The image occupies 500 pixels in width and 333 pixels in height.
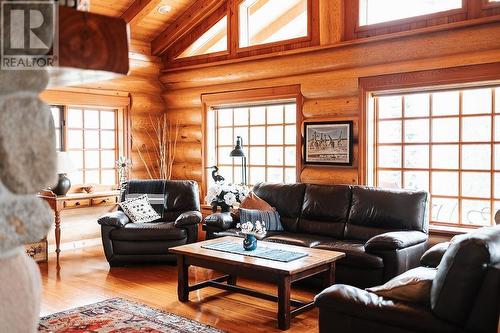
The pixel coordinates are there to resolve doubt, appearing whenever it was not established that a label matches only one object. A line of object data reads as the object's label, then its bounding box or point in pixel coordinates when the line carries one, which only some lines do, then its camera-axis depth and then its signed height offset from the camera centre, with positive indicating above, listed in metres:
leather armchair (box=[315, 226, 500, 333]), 2.42 -0.76
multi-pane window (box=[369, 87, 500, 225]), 5.07 +0.05
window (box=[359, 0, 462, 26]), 5.23 +1.56
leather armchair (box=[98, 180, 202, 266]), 5.87 -0.97
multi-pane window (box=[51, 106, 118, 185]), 6.96 +0.18
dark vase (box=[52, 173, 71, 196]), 6.26 -0.41
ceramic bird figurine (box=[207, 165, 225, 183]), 6.23 -0.31
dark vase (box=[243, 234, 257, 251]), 4.57 -0.81
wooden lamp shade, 1.09 +0.24
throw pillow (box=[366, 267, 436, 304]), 2.69 -0.74
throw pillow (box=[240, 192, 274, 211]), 5.86 -0.58
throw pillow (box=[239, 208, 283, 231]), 5.73 -0.73
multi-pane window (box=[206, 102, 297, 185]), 6.77 +0.19
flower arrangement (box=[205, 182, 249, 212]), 6.00 -0.51
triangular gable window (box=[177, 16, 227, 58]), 7.32 +1.64
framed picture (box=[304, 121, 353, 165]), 5.91 +0.13
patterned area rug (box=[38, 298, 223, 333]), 3.87 -1.34
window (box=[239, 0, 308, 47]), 6.41 +1.75
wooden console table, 6.16 -0.63
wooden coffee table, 3.94 -0.95
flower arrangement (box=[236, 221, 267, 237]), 4.59 -0.69
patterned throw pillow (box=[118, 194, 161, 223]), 6.27 -0.71
